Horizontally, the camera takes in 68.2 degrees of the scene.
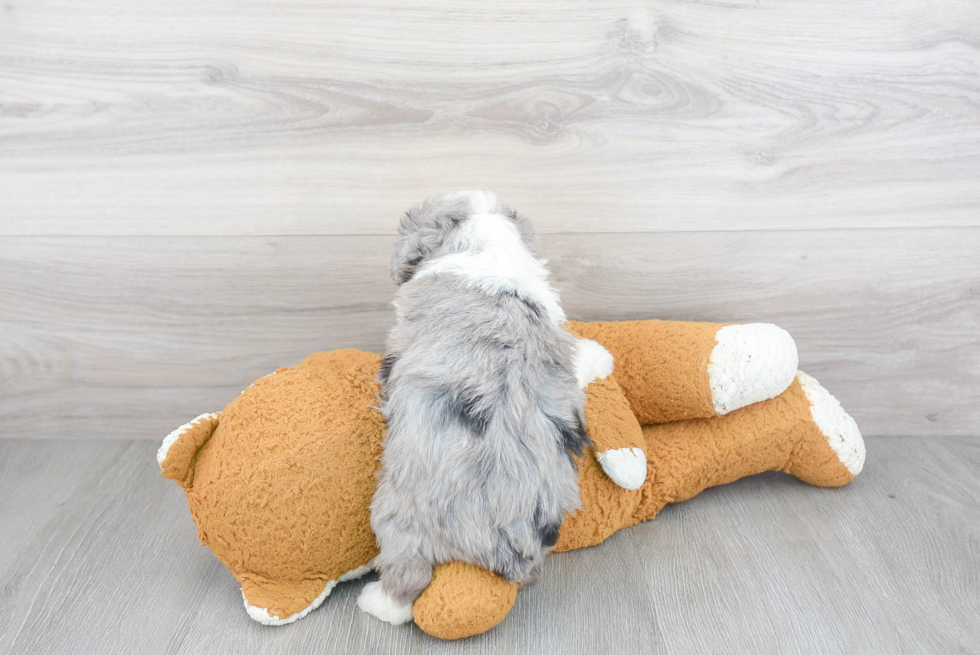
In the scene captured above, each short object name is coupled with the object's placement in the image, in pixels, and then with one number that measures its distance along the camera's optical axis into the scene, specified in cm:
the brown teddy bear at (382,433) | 87
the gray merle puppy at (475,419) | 79
